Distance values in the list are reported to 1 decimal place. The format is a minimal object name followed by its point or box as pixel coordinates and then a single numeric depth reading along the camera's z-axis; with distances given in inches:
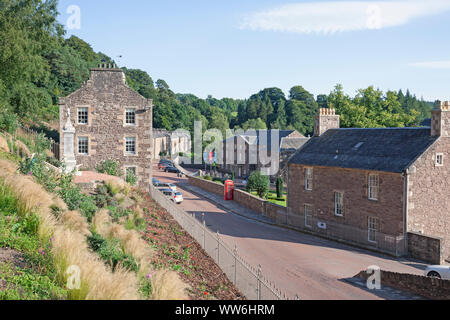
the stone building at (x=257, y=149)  2736.2
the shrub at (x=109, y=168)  1366.9
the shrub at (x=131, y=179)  1311.5
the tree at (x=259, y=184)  1903.3
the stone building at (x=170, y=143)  3900.1
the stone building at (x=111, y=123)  1455.5
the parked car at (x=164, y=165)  3148.4
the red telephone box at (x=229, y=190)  1809.8
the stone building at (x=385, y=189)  1026.1
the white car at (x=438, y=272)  780.6
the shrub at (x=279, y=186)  2002.7
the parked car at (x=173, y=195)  1578.5
